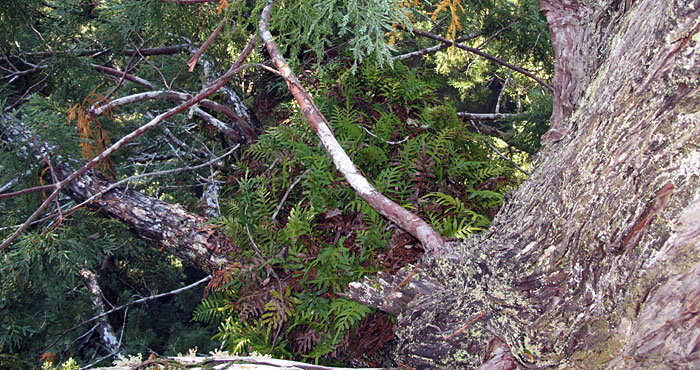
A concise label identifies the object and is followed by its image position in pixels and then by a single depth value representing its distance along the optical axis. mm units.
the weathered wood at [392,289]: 1914
